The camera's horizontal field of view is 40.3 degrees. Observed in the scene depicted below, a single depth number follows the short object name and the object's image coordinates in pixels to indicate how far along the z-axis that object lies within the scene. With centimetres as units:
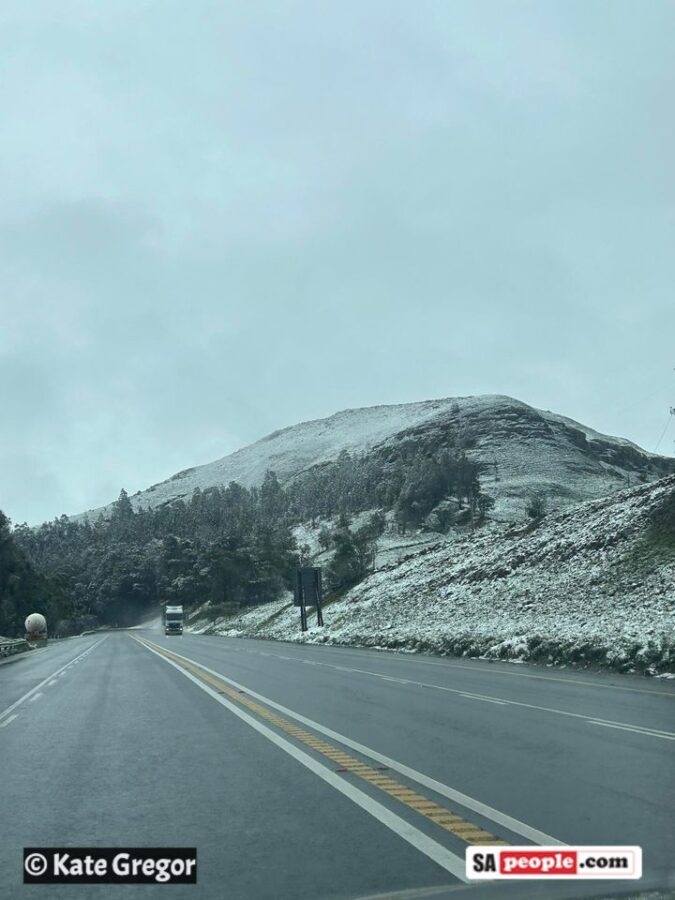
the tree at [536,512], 6662
